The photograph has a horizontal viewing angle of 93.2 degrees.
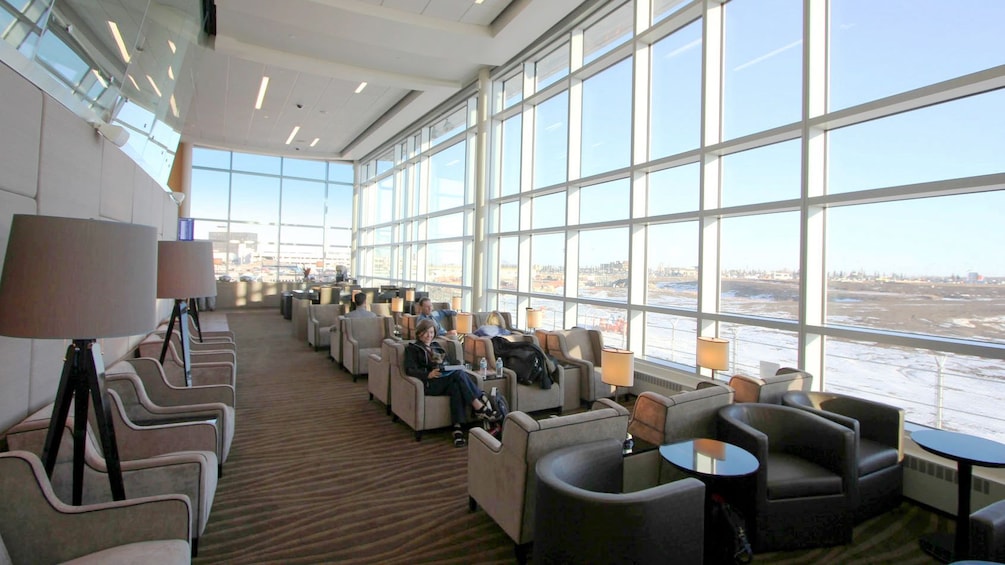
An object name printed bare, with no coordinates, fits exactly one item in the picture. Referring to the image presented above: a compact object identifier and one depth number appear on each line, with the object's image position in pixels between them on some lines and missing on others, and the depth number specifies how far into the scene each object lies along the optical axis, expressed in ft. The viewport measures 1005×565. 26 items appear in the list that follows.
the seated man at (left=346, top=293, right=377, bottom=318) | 24.75
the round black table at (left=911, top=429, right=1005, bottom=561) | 8.92
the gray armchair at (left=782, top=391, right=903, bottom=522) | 10.50
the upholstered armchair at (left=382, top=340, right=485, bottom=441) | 14.56
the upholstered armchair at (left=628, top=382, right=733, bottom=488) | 9.86
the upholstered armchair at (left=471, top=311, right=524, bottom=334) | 26.53
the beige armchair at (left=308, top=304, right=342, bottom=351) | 29.22
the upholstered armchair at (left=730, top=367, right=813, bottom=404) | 12.46
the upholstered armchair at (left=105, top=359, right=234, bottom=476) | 9.72
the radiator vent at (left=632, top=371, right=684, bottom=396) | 18.52
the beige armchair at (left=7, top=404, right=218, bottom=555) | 7.22
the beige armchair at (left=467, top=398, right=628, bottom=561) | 8.56
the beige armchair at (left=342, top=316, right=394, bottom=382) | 22.15
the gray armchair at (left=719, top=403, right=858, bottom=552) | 9.12
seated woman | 14.74
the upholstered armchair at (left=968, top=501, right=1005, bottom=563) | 6.98
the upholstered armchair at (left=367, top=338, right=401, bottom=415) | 16.41
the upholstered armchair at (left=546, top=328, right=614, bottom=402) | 18.54
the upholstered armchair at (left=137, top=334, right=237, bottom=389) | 14.75
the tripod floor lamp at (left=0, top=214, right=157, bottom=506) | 5.52
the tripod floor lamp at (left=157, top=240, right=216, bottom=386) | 12.01
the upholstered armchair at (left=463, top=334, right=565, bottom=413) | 16.55
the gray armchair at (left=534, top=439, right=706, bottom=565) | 6.69
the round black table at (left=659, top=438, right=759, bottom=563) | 8.24
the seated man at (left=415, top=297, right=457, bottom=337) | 22.04
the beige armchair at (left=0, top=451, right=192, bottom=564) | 5.98
